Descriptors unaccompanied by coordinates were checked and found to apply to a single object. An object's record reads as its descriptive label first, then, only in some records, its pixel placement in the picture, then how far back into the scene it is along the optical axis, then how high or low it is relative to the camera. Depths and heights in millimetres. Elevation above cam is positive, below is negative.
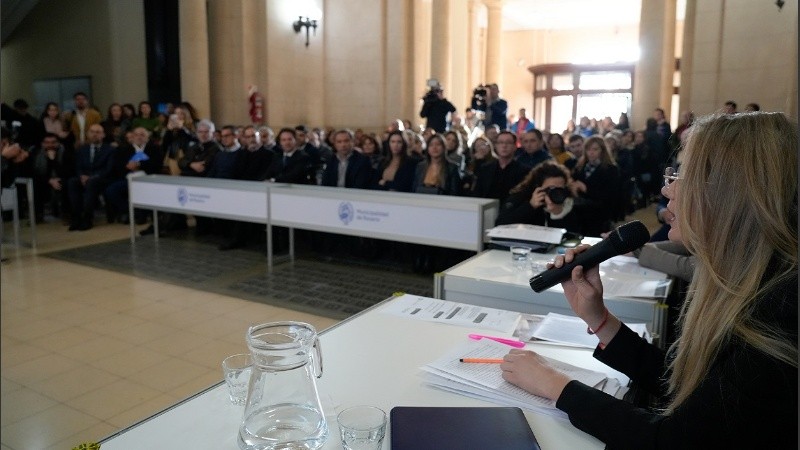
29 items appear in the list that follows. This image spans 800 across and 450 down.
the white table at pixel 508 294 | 2312 -631
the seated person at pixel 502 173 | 5758 -378
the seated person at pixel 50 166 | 8375 -506
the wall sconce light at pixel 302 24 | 12352 +2019
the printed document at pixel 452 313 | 2010 -594
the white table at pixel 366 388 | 1278 -603
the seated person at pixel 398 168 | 6301 -385
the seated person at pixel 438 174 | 5969 -416
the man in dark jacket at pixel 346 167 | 6613 -389
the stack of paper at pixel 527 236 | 3150 -522
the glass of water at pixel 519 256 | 2918 -568
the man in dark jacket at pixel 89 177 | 8000 -617
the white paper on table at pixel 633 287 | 2365 -590
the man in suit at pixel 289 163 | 6996 -378
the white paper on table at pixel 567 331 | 1845 -593
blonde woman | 992 -278
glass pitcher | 1145 -495
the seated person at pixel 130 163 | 8023 -435
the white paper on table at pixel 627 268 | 2688 -593
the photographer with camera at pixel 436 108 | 10281 +346
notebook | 1204 -580
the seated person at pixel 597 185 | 5750 -515
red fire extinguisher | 11469 +399
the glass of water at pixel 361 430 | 1173 -553
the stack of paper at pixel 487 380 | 1406 -576
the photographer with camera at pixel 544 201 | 3797 -434
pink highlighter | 1777 -586
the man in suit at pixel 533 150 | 6676 -200
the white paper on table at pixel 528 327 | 1878 -598
